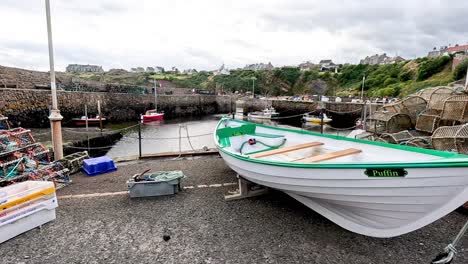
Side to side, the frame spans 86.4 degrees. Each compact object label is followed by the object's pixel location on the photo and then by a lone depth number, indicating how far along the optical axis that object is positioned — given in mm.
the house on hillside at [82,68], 123512
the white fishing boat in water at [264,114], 31656
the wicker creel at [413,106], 7692
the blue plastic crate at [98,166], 6574
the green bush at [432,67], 44500
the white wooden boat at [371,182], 2613
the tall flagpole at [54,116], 6355
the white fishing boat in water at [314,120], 27359
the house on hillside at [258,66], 141375
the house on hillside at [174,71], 132938
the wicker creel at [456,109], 5957
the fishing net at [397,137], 6105
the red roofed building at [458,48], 63703
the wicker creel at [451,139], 4875
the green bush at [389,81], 50347
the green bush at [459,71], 34312
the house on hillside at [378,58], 109031
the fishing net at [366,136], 7169
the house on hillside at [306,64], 127062
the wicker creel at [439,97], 6907
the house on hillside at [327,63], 110144
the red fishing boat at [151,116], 31047
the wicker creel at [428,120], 6508
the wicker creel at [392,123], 7629
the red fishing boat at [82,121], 24827
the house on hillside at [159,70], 132075
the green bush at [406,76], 49188
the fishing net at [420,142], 5605
